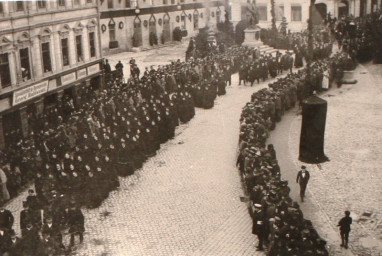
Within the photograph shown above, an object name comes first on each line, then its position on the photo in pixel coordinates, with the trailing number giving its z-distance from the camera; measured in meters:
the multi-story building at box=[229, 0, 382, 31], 59.72
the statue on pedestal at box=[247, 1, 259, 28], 44.33
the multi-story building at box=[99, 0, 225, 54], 49.66
